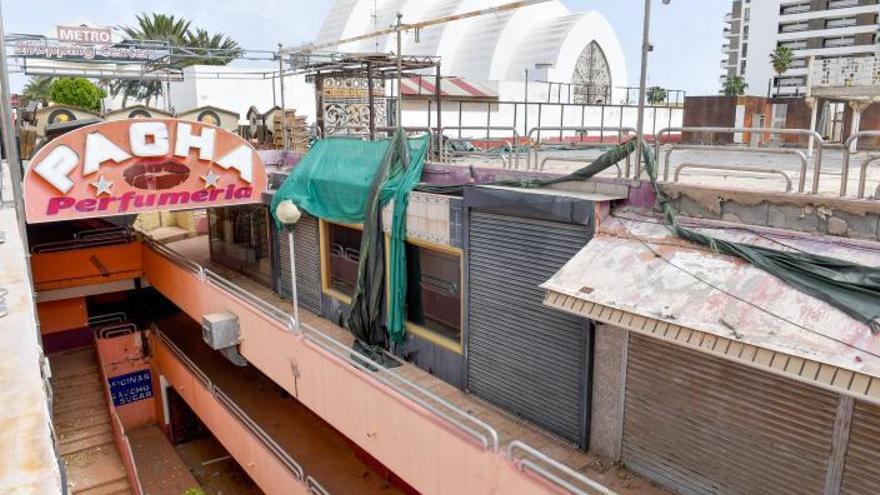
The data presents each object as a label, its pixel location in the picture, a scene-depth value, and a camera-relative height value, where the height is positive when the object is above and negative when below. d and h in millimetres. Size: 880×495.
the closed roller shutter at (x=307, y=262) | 13664 -2835
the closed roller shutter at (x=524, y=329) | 8031 -2657
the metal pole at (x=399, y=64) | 11409 +1256
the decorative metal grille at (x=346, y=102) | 20375 +1001
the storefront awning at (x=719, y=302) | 4891 -1566
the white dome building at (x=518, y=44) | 53062 +7847
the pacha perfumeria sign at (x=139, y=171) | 11789 -759
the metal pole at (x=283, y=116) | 15584 +420
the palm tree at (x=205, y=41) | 54150 +7936
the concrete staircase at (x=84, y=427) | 15320 -7889
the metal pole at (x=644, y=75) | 7477 +687
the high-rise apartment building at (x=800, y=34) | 63188 +10632
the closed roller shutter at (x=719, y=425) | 6012 -3027
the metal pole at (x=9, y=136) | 11727 -57
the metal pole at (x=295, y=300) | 9678 -2741
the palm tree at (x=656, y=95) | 41356 +2545
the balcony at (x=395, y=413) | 6992 -3930
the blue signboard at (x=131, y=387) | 20203 -8203
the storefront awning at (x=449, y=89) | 28647 +2147
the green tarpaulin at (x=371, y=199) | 10641 -1175
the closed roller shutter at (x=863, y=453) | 5543 -2841
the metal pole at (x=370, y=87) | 14382 +1029
